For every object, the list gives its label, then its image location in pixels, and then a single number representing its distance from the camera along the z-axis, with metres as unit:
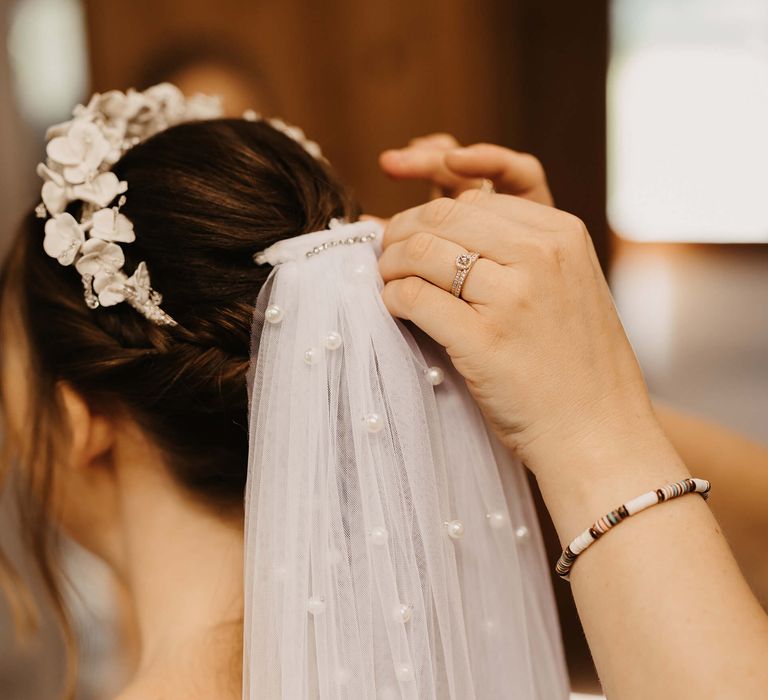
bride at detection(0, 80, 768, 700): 0.72
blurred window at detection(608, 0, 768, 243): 2.85
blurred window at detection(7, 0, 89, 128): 2.60
